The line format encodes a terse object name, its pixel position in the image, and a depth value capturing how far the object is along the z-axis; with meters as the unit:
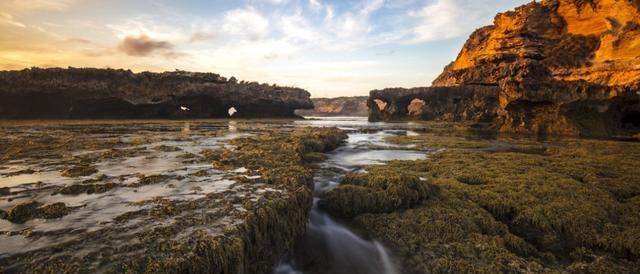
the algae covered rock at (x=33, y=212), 3.36
